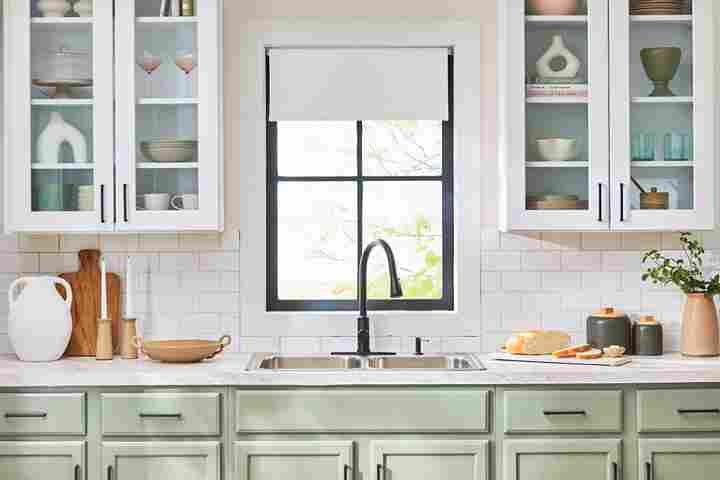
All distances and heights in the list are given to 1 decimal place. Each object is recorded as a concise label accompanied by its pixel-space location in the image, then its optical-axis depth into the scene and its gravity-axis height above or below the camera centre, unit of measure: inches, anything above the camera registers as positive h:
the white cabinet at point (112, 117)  155.4 +18.0
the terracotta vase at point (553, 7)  158.4 +34.7
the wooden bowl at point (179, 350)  152.3 -16.5
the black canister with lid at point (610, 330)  160.2 -14.4
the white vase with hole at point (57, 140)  156.5 +14.6
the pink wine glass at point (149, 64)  156.9 +26.0
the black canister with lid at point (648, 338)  160.9 -15.7
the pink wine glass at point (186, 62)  157.6 +26.4
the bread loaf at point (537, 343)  156.9 -16.0
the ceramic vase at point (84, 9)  156.7 +34.2
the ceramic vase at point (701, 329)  158.4 -14.1
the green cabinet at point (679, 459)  143.6 -30.6
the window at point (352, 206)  171.8 +5.1
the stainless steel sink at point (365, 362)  161.5 -19.4
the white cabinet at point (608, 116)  156.8 +18.1
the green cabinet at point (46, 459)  143.0 -30.3
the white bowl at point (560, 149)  158.2 +13.2
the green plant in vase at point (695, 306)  158.6 -10.7
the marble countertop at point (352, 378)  143.1 -19.3
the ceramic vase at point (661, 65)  157.5 +25.7
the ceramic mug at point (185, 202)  157.0 +5.3
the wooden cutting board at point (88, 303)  163.9 -10.3
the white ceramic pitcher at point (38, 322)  155.6 -12.5
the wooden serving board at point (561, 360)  148.6 -17.9
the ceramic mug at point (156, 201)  156.6 +5.4
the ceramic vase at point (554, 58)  158.4 +26.4
